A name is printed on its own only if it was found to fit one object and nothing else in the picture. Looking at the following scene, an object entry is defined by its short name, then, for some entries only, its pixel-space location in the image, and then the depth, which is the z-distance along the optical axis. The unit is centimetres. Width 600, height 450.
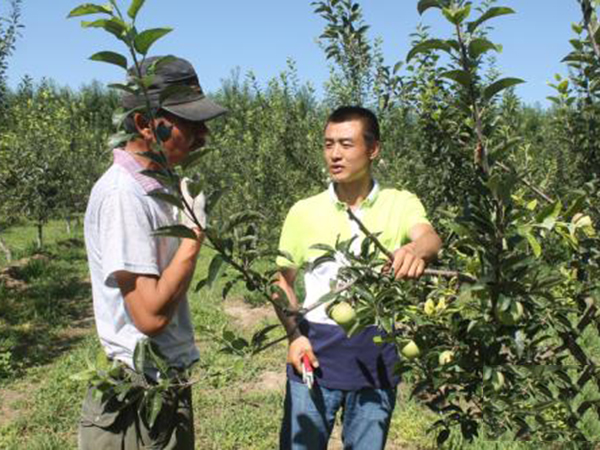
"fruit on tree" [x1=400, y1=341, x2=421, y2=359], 134
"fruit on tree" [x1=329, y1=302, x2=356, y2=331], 132
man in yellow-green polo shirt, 190
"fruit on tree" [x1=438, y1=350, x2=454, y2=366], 122
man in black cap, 141
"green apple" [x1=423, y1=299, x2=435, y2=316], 127
